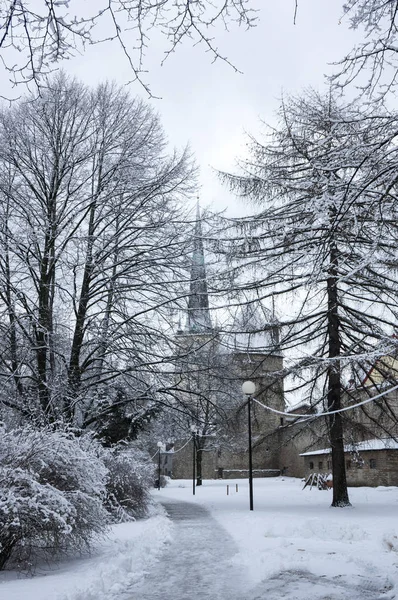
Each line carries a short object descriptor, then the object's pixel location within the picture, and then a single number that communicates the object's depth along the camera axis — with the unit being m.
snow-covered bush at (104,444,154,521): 12.24
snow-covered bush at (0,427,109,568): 5.99
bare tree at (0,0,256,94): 3.50
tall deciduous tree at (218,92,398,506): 13.82
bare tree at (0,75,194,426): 12.72
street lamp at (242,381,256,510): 14.43
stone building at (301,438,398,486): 25.70
